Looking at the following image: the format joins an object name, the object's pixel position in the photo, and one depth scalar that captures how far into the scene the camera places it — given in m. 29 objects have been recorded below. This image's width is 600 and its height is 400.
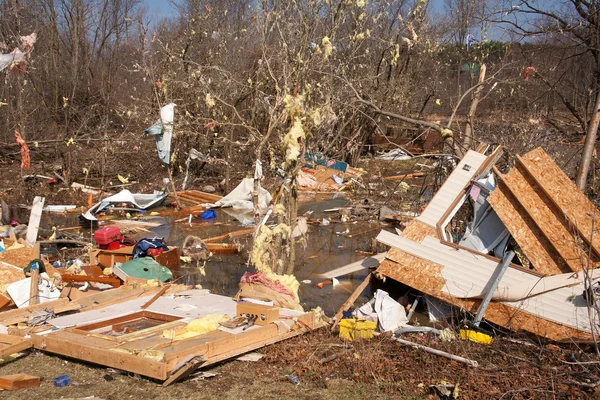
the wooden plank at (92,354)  5.18
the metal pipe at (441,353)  5.45
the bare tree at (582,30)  8.33
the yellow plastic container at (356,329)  6.34
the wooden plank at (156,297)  7.03
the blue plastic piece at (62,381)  5.25
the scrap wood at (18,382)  5.09
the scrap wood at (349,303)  6.80
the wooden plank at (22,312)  6.55
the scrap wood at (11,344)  5.71
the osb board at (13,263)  7.70
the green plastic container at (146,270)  8.66
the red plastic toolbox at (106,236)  9.98
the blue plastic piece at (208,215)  14.10
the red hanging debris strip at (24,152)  13.81
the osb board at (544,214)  6.83
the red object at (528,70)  9.77
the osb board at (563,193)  7.05
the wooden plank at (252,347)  5.51
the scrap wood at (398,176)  18.88
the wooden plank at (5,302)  7.12
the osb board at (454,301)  6.55
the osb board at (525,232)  6.92
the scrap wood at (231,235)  11.73
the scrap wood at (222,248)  10.95
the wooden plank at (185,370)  5.09
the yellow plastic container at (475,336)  6.28
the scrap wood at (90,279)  8.21
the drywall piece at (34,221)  9.62
